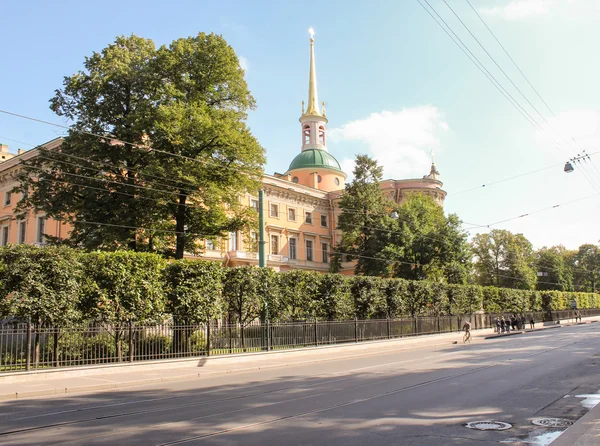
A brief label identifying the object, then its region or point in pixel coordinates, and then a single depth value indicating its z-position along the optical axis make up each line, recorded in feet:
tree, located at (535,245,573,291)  295.69
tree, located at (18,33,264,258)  85.56
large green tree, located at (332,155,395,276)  162.81
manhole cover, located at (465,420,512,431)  25.12
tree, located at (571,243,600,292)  328.08
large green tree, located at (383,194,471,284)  160.15
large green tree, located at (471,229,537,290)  243.81
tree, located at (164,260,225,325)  71.87
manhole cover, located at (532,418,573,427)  25.91
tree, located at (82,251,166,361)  63.10
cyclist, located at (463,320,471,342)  115.14
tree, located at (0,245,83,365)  55.98
